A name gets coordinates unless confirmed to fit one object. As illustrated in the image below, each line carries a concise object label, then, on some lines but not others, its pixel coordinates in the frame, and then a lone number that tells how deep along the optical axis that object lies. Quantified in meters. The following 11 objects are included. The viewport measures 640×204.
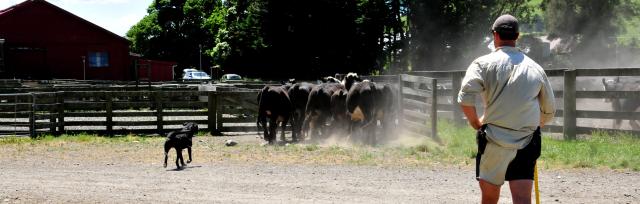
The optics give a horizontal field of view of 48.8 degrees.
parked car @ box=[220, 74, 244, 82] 54.32
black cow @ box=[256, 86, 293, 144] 14.76
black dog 10.70
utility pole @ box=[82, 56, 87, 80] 46.57
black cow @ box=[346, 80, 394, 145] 13.97
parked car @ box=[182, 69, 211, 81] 58.76
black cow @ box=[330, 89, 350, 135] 15.30
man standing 4.91
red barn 45.03
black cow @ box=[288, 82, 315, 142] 16.13
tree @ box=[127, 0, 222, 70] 88.50
